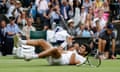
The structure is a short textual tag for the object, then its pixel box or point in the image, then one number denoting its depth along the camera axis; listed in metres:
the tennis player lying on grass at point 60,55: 14.44
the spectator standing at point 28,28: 22.29
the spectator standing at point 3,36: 21.84
